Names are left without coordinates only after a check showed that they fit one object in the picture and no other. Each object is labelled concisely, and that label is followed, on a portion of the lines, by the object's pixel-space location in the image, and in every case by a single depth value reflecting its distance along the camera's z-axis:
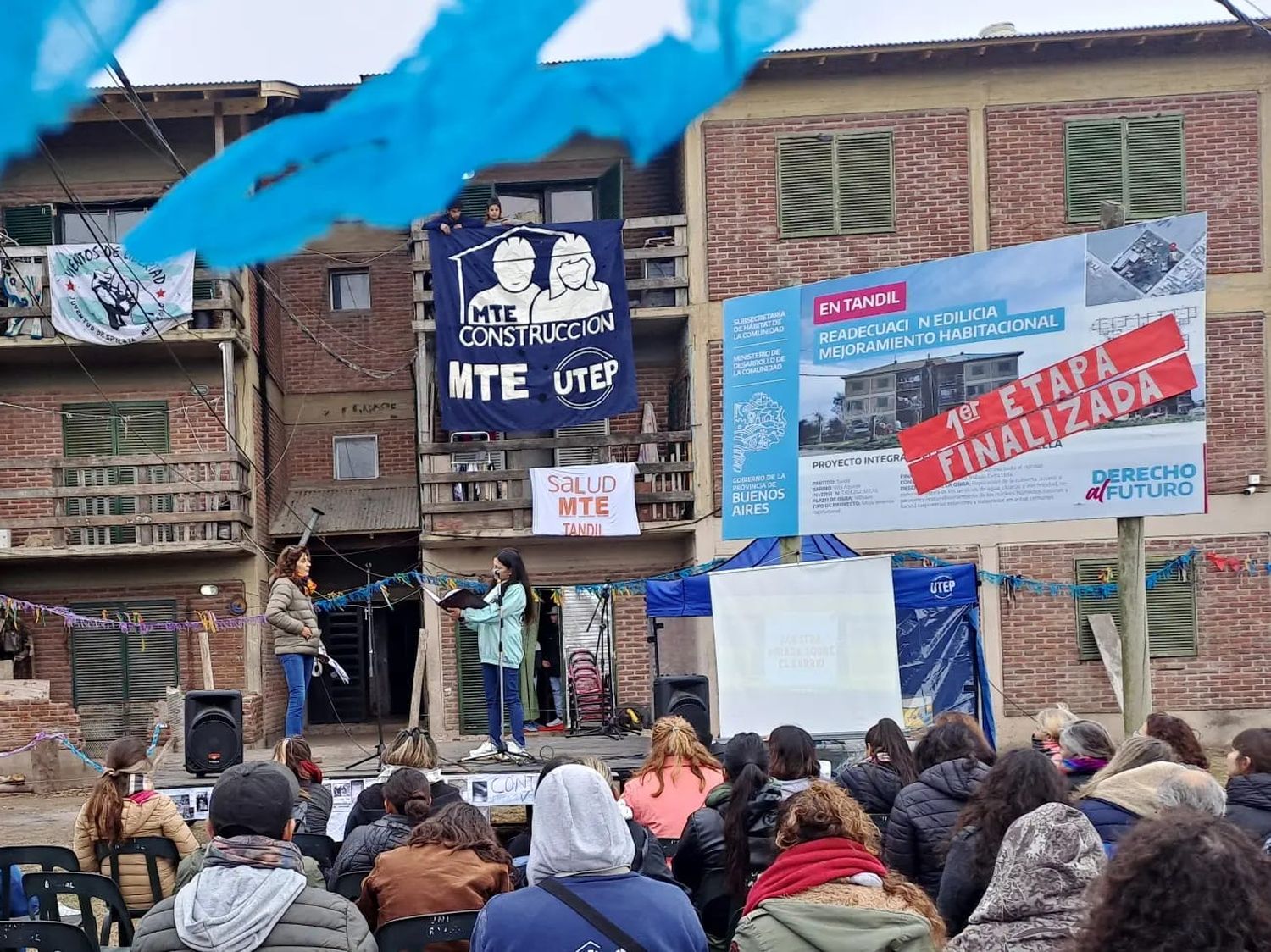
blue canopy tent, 11.04
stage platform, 9.00
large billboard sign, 9.75
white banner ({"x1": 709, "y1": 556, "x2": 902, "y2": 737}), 10.22
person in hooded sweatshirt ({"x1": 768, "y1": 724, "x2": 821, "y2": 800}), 5.62
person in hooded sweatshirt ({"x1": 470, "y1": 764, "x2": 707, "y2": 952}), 3.01
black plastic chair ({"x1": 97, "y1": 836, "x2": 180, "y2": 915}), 5.98
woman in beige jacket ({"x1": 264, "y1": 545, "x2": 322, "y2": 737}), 9.99
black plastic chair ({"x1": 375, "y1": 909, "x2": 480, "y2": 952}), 4.11
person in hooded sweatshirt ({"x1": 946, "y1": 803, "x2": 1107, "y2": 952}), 3.00
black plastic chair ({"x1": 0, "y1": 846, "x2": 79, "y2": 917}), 5.54
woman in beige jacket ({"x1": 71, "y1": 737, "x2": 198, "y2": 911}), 6.08
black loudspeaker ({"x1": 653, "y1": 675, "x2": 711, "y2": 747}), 10.09
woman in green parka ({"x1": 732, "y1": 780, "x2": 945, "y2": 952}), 3.26
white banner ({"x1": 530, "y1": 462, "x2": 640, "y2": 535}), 16.45
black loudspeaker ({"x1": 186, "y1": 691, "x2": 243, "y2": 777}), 9.62
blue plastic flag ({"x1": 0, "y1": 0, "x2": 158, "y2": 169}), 3.69
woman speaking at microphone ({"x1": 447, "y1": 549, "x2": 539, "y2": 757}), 10.16
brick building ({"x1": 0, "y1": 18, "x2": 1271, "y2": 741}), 16.70
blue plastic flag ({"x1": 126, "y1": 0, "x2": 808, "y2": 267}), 4.46
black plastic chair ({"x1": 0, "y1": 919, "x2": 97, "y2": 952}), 4.26
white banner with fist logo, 16.78
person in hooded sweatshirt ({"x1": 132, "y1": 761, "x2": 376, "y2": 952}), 3.06
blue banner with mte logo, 16.06
